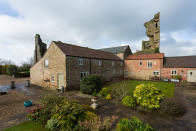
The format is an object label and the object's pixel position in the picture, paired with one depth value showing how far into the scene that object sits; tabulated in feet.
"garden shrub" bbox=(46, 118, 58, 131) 15.61
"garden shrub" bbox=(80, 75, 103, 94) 38.96
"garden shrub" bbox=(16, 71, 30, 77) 99.68
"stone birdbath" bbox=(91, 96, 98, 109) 24.97
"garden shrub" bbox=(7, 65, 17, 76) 100.07
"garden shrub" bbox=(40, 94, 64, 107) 20.47
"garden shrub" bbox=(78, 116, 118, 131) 14.20
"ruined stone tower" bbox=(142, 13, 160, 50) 127.34
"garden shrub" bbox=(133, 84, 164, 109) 23.76
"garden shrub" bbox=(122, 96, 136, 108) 26.03
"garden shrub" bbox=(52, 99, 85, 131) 14.76
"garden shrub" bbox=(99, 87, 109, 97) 35.64
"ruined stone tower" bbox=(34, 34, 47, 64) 101.96
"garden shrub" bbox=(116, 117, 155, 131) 12.09
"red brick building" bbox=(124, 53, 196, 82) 61.87
